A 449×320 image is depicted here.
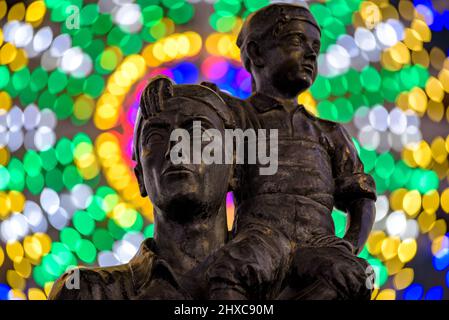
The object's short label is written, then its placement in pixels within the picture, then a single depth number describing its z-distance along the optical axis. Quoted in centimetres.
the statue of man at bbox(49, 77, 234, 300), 352
